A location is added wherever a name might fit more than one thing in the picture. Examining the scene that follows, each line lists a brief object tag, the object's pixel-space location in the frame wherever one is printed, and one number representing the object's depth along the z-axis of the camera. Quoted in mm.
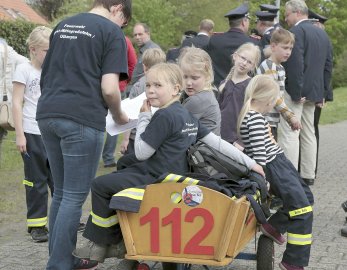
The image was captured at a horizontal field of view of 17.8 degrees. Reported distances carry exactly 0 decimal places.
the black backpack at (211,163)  7126
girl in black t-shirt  6813
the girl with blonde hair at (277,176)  7799
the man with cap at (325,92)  14642
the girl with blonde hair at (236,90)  10143
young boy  11342
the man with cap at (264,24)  13875
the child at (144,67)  10415
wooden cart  6506
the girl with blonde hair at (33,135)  9181
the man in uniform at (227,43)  12611
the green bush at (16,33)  28942
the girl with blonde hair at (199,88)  8295
